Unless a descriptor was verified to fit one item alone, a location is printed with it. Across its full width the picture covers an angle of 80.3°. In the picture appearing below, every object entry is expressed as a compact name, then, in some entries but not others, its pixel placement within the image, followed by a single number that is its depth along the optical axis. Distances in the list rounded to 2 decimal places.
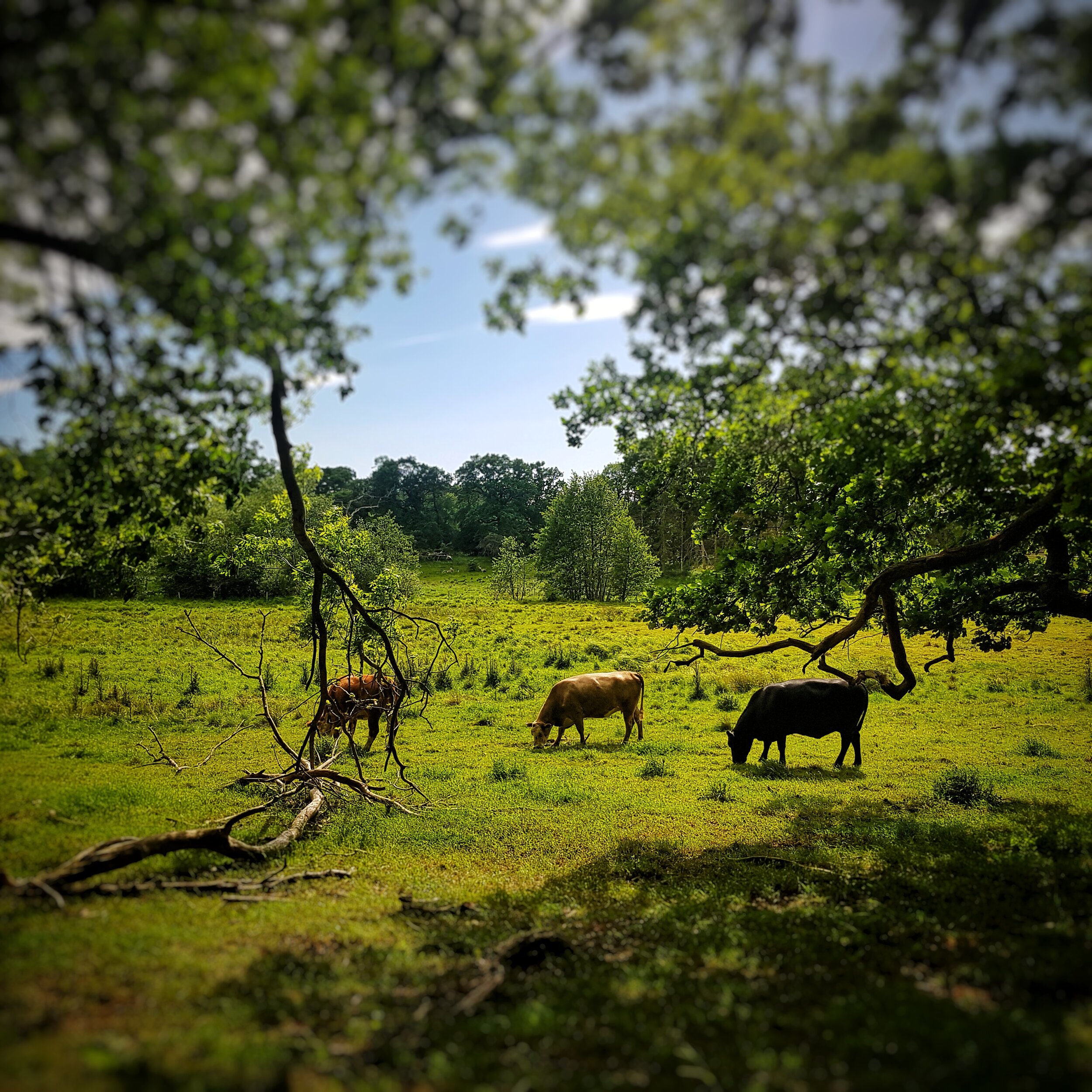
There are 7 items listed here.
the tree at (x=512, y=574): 60.66
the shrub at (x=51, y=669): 21.20
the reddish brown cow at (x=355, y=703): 11.09
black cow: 15.82
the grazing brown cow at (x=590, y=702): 18.09
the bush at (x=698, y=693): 23.34
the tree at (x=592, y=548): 59.41
